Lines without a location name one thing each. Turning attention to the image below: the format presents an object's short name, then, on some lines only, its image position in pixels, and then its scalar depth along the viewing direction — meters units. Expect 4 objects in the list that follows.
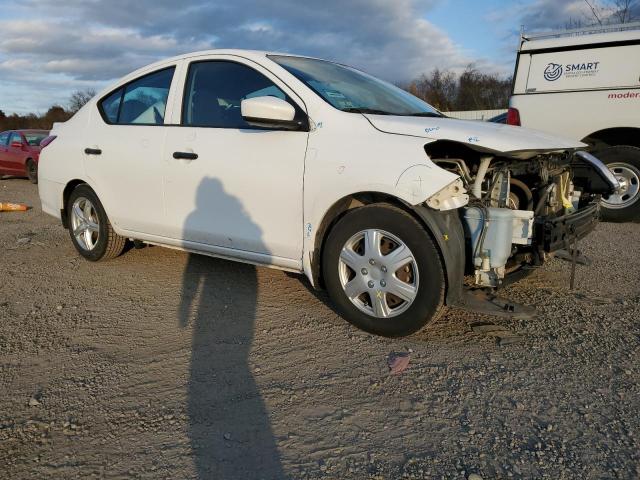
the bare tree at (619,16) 16.17
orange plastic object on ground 8.54
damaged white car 2.99
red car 13.55
